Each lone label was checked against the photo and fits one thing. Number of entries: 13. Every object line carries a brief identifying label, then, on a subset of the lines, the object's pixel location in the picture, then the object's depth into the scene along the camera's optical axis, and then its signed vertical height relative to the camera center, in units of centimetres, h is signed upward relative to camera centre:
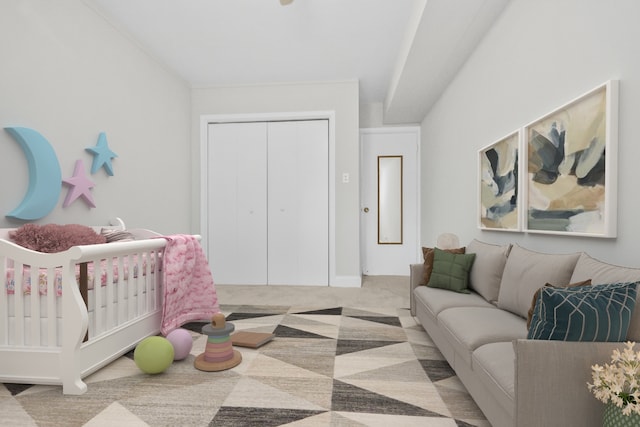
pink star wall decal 253 +18
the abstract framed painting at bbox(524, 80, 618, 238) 142 +20
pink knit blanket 251 -58
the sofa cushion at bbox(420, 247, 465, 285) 258 -39
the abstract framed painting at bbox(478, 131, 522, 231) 224 +17
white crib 169 -53
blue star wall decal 279 +44
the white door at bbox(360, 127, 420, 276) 504 +20
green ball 184 -76
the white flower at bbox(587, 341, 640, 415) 87 -43
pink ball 203 -77
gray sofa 100 -52
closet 440 +10
